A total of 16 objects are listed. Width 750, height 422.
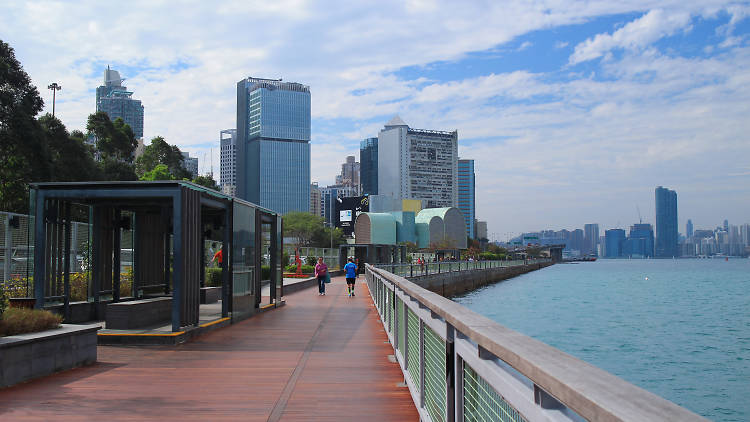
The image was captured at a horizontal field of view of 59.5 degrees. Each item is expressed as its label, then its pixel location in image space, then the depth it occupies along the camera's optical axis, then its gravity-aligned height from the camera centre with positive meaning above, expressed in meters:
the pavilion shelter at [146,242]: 11.66 +0.04
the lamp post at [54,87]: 61.11 +14.63
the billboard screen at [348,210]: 141.88 +7.24
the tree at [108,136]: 59.82 +9.93
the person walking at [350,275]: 25.95 -1.26
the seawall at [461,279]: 52.23 -3.76
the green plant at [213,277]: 26.53 -1.37
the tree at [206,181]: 68.69 +6.84
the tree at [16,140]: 36.34 +5.79
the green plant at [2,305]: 8.21 -0.78
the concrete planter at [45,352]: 7.41 -1.34
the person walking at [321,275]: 27.25 -1.35
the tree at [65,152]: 43.12 +6.15
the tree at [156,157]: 67.69 +9.05
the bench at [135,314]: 11.61 -1.29
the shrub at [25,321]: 8.05 -0.99
